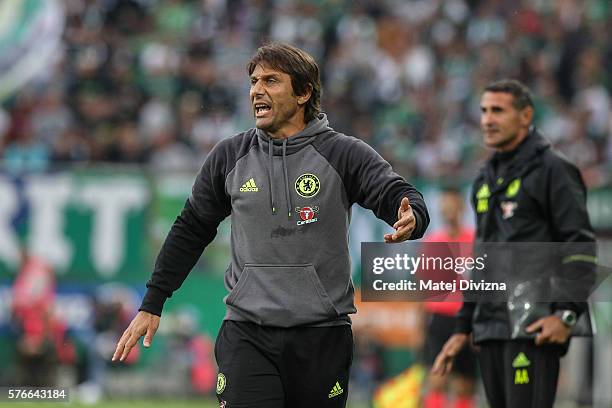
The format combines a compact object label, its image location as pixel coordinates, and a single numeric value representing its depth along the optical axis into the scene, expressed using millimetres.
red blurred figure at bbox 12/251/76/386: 27453
